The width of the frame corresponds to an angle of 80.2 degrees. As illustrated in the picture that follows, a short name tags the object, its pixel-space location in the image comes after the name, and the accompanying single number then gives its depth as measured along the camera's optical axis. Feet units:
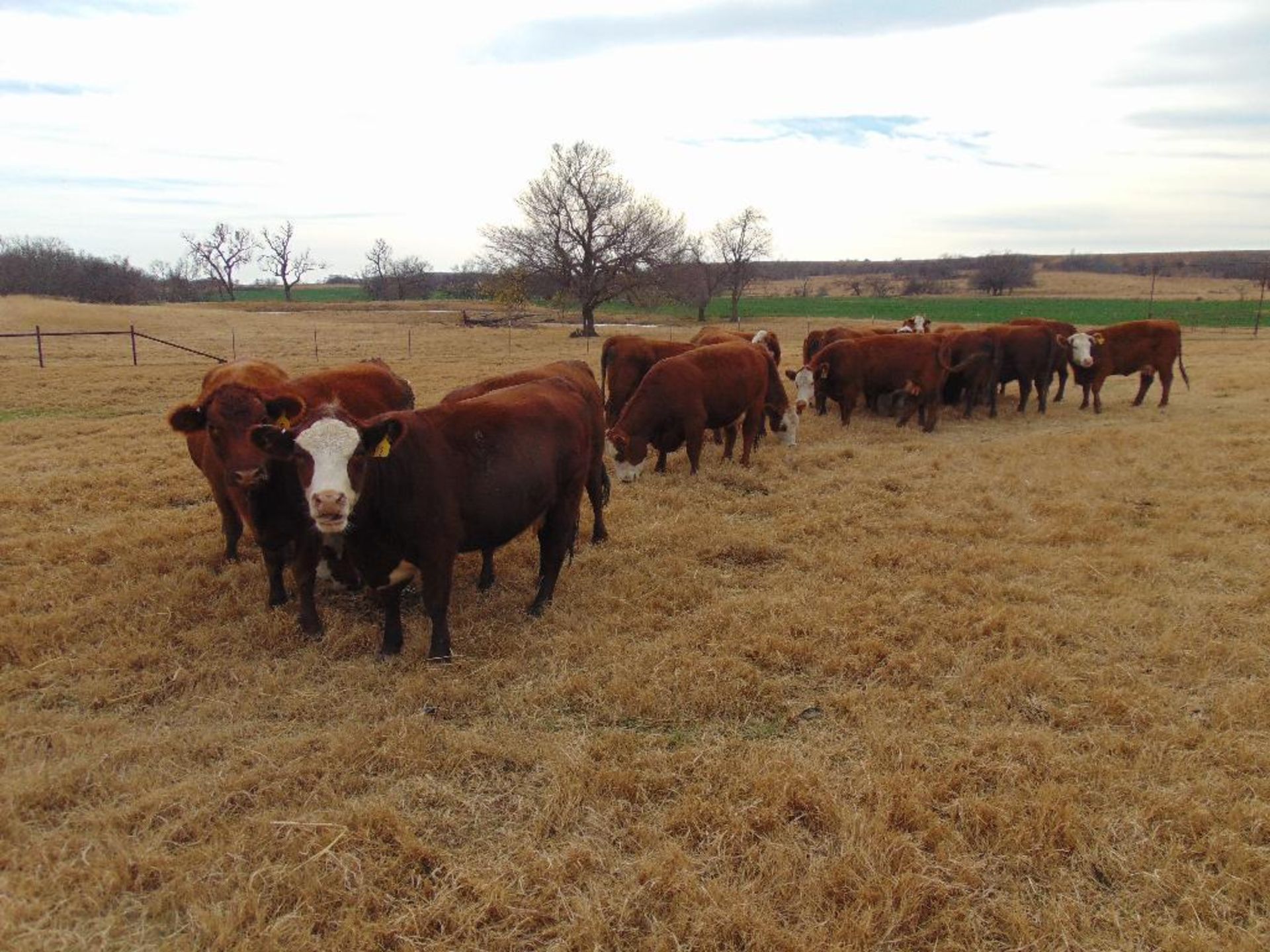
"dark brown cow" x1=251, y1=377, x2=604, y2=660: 12.49
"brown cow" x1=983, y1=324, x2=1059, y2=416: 42.98
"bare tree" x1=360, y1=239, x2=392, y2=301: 282.77
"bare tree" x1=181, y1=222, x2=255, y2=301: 288.10
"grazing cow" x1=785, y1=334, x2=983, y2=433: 39.06
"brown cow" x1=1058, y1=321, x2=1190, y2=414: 44.62
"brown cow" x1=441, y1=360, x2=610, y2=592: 19.02
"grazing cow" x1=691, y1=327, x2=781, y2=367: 41.03
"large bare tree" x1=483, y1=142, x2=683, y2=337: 124.88
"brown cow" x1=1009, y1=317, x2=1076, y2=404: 45.16
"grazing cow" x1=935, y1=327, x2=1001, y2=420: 42.11
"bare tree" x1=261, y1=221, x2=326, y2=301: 296.92
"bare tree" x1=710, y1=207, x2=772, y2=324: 165.99
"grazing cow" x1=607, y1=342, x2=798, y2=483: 27.04
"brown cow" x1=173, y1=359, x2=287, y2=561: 17.26
